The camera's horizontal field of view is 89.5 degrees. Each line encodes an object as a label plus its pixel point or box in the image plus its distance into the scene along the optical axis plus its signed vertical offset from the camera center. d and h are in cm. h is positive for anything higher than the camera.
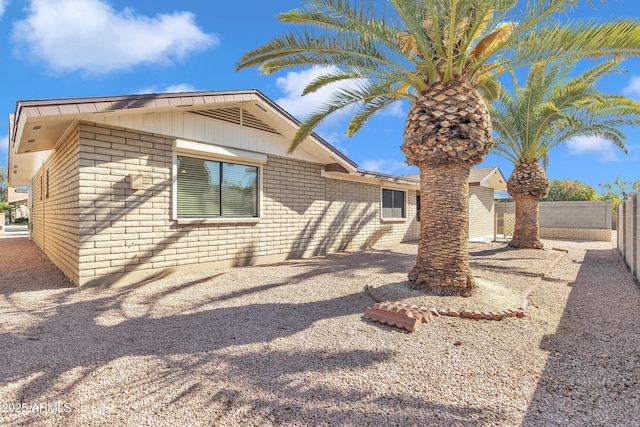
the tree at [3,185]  4606 +368
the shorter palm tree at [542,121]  997 +323
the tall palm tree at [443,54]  496 +272
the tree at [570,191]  3209 +254
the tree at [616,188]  3231 +292
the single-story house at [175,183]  616 +70
